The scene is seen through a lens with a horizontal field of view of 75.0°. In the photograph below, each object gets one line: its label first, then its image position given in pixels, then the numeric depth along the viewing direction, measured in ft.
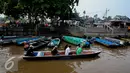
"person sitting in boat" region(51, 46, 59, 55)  22.39
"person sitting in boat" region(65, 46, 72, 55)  22.68
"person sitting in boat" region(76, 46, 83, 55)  23.36
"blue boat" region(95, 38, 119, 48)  33.93
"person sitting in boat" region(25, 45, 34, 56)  21.53
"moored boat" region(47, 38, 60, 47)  31.41
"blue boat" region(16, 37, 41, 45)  33.23
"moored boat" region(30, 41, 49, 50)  29.41
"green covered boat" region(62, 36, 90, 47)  33.79
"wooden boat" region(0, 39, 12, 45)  33.19
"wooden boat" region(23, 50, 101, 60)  21.51
